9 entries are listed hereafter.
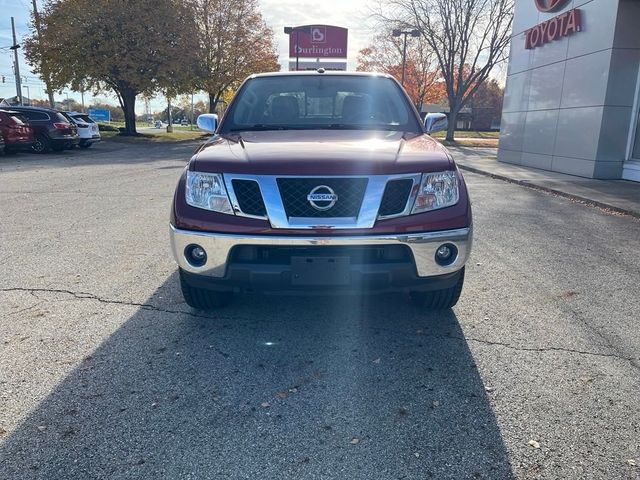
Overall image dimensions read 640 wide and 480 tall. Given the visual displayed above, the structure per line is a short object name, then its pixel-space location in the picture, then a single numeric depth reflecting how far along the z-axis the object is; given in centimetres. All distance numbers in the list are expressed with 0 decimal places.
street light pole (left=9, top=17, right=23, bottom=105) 3884
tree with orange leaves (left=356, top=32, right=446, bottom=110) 4259
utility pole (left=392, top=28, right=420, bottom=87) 3066
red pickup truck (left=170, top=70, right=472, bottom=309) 283
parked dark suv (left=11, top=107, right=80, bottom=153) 1858
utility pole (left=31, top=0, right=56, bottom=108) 2826
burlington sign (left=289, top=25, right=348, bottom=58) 4809
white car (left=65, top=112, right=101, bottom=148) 2180
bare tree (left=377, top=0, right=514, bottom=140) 3064
